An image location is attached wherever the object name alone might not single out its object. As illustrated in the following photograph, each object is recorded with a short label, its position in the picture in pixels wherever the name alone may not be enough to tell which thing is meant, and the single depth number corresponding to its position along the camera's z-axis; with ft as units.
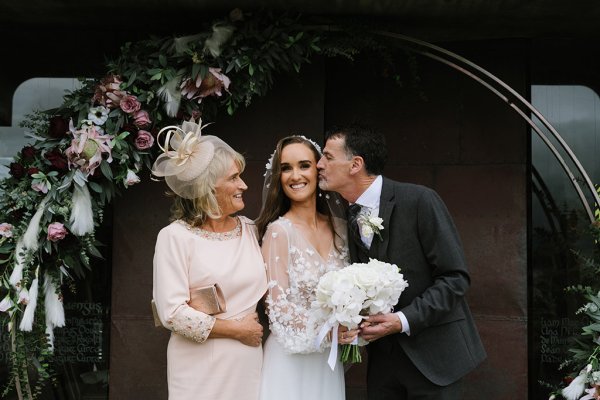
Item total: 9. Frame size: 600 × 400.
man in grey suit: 11.36
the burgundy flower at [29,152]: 14.42
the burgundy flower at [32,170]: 14.15
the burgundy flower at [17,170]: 14.37
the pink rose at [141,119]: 14.56
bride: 11.84
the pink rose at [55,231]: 13.70
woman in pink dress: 11.39
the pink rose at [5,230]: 13.98
